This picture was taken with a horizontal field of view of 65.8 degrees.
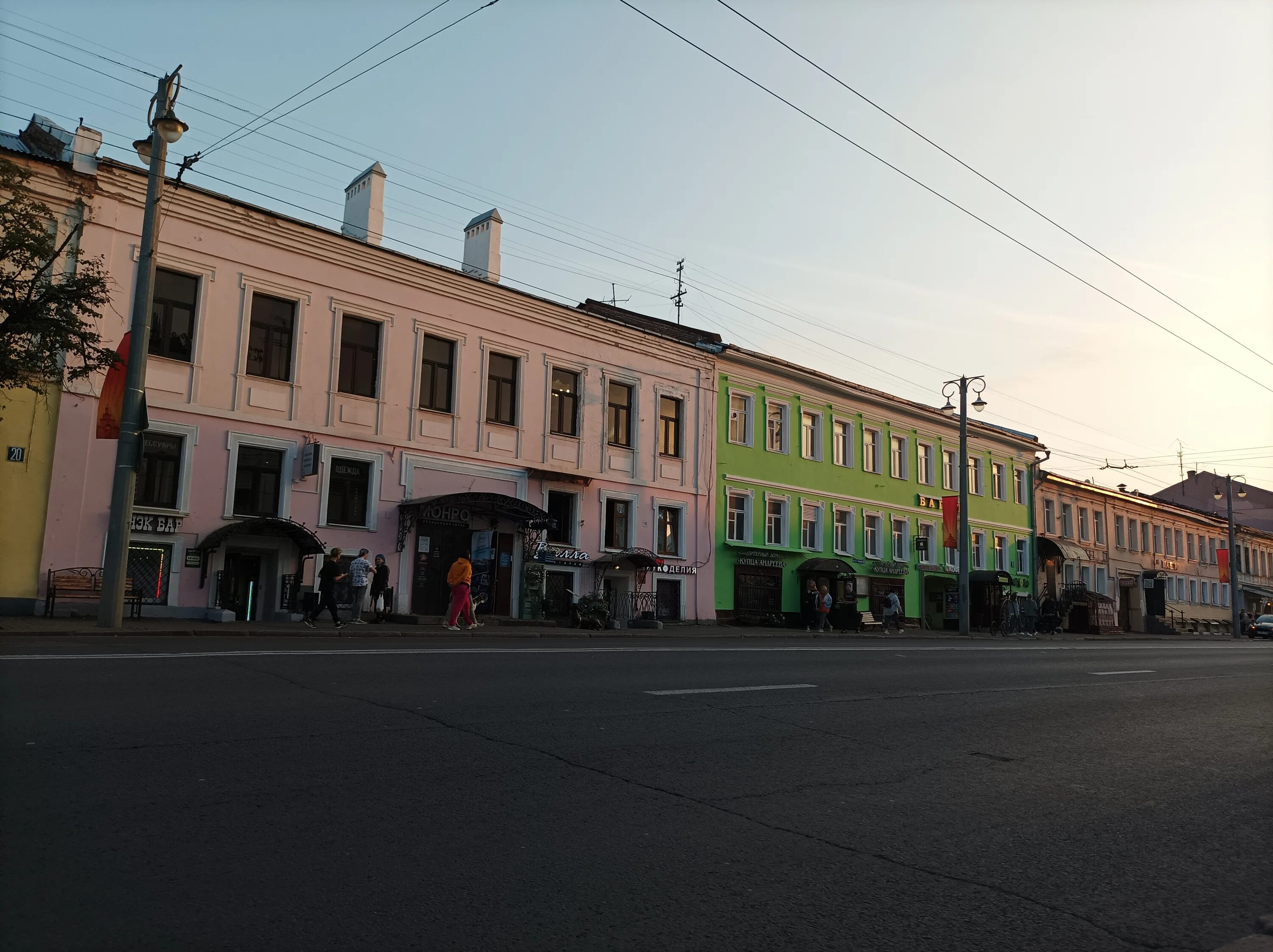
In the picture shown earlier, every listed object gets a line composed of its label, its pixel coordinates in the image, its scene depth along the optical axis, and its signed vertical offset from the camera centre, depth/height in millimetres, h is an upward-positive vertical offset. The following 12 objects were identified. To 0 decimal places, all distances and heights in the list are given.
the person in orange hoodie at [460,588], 20969 +189
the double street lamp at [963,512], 36125 +3816
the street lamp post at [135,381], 16281 +3500
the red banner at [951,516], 40844 +3989
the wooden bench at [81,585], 19531 -6
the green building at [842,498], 34938 +4464
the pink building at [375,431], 21531 +4301
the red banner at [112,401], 17406 +3278
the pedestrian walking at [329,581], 21078 +256
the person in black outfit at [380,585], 22938 +233
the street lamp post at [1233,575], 52375 +2439
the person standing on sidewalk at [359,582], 21844 +270
